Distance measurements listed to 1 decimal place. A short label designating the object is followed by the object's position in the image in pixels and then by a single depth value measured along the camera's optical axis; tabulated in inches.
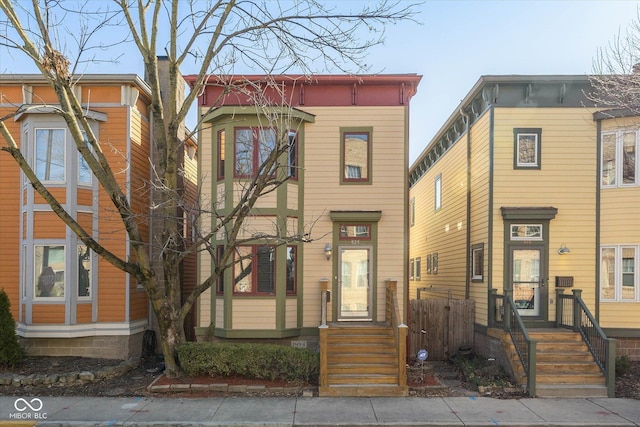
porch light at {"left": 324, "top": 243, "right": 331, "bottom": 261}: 455.2
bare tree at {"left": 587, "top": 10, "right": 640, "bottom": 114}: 378.4
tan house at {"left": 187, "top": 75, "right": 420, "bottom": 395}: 443.8
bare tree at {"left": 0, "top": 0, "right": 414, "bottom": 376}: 331.9
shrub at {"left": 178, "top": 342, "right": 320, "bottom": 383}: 366.6
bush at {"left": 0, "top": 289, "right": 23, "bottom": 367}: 390.6
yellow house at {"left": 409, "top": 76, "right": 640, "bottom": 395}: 434.6
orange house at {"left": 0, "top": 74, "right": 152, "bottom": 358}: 442.0
